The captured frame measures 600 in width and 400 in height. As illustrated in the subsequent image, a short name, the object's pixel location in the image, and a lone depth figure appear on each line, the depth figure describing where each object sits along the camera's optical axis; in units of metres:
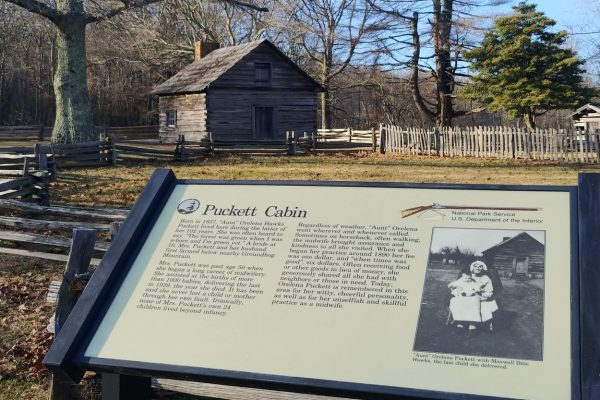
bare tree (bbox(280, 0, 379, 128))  43.25
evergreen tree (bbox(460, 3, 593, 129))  32.88
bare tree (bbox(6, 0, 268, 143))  24.58
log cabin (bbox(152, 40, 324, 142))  34.28
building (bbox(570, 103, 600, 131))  34.69
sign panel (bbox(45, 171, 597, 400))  2.89
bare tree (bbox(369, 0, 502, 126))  36.75
